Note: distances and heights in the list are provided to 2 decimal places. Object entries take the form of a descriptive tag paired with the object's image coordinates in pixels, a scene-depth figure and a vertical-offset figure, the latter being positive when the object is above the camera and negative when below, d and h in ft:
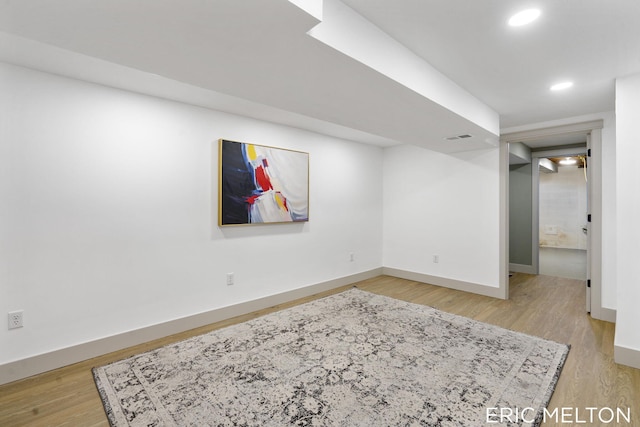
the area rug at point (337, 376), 6.09 -4.04
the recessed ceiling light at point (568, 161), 27.09 +5.06
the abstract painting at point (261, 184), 11.28 +1.25
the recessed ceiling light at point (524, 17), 5.65 +3.89
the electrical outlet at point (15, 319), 7.43 -2.68
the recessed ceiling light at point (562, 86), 8.92 +3.99
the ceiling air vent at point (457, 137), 11.65 +3.14
